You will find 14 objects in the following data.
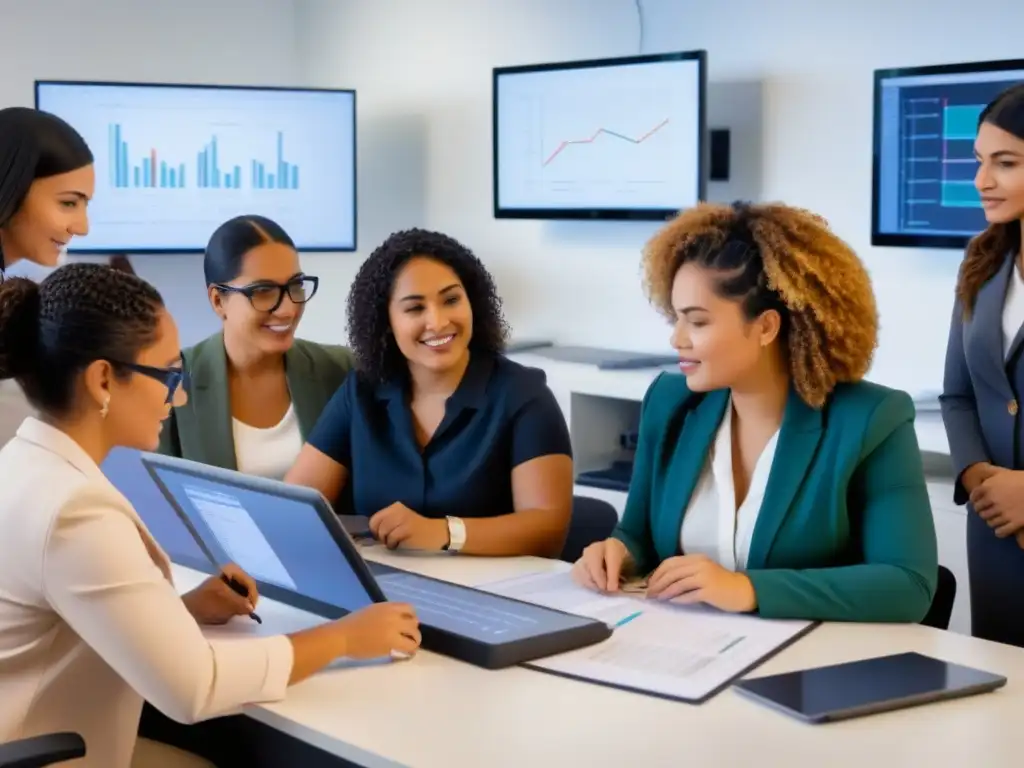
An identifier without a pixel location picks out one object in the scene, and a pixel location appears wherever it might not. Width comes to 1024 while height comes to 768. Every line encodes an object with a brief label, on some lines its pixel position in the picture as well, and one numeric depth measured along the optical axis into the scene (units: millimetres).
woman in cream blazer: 1489
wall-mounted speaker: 4184
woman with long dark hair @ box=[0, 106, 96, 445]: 2334
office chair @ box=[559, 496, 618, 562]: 2504
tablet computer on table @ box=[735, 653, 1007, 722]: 1521
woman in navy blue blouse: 2418
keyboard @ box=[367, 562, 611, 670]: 1716
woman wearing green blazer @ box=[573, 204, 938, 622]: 1887
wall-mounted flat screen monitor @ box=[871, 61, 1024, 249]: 3531
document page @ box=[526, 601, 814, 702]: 1623
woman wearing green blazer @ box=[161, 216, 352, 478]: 2568
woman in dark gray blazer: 2463
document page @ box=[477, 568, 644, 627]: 1902
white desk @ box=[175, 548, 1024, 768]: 1414
